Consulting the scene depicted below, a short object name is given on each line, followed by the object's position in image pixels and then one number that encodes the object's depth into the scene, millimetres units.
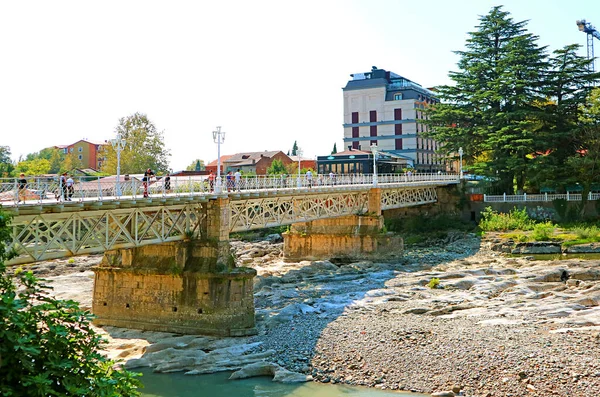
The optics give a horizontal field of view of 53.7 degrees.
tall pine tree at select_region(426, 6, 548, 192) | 52781
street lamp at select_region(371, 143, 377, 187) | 41878
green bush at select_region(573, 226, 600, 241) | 42344
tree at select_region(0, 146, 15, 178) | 64844
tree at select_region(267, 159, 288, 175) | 76588
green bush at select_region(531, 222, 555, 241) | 43312
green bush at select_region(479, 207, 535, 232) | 49375
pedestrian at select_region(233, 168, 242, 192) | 27625
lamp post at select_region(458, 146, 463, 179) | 55656
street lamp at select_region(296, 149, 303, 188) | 33906
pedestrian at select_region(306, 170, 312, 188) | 35353
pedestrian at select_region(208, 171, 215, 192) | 26064
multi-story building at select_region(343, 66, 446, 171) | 77250
